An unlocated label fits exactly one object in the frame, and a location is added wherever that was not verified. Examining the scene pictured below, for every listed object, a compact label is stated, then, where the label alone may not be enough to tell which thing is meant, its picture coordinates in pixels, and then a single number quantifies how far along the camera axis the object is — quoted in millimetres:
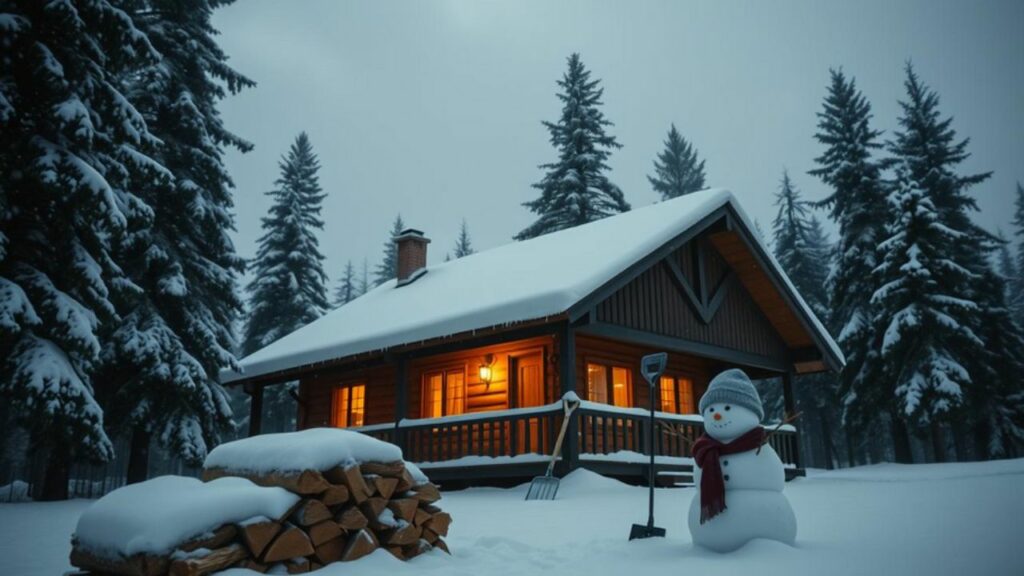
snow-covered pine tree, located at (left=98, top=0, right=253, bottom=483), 13812
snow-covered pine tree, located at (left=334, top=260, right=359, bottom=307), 48131
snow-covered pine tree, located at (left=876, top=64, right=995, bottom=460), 19750
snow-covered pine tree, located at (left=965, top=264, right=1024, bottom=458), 20875
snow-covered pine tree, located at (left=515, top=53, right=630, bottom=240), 28203
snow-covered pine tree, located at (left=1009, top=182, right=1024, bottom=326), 40781
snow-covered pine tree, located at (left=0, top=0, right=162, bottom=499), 9023
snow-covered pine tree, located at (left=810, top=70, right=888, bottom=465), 22578
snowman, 4746
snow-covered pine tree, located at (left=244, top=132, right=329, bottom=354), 28156
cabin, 11875
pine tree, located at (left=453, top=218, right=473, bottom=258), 45719
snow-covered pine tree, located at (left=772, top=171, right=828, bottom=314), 30250
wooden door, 14734
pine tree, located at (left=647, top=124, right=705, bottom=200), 37344
